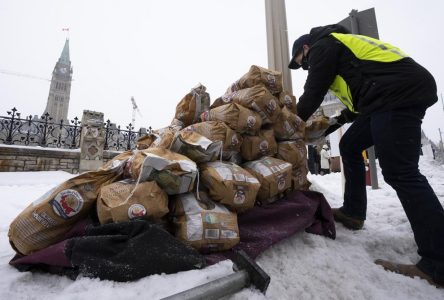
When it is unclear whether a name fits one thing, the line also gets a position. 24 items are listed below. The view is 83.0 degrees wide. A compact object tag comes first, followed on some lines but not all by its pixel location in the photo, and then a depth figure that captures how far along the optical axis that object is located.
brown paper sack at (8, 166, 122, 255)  1.31
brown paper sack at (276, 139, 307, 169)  2.14
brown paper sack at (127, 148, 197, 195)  1.35
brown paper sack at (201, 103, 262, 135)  1.91
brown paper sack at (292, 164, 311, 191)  2.14
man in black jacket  1.40
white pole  3.44
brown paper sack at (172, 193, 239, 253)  1.33
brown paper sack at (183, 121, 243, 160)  1.80
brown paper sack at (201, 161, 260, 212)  1.49
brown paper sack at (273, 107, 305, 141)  2.18
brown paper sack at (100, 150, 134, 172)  1.59
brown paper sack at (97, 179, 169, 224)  1.25
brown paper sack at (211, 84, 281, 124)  2.04
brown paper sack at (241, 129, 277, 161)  1.99
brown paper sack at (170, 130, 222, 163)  1.61
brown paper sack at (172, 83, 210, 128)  2.26
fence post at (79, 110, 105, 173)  7.12
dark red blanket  1.09
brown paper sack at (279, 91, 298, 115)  2.37
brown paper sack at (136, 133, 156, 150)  2.08
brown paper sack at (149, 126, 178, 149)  1.66
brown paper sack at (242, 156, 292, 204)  1.78
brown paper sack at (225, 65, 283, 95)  2.22
